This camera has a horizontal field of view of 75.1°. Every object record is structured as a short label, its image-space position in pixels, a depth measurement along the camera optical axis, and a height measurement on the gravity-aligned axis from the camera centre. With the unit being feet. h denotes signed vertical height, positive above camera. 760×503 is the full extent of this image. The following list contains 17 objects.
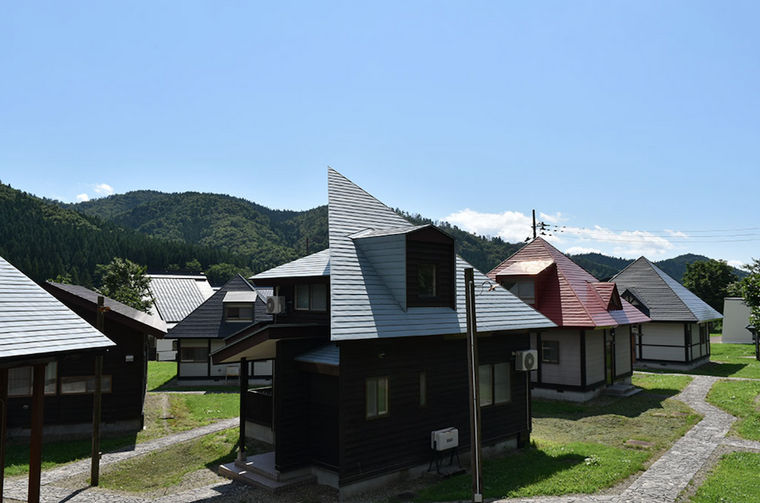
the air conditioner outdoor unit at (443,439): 46.68 -14.88
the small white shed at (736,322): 170.30 -13.83
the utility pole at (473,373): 34.09 -6.38
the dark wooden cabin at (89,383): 61.62 -12.66
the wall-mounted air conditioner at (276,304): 57.82 -2.43
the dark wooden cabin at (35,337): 31.53 -3.64
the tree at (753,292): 99.86 -2.14
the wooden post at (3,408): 32.07 -8.07
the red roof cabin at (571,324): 81.51 -6.99
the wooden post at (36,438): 33.99 -10.67
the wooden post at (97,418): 46.14 -12.91
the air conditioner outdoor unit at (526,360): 55.98 -8.82
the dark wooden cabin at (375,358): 43.14 -7.20
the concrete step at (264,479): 43.55 -17.85
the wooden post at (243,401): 49.48 -12.60
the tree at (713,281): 228.22 +0.46
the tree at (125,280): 177.78 +1.40
